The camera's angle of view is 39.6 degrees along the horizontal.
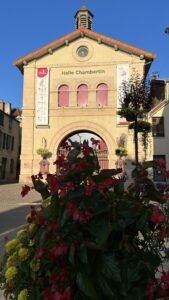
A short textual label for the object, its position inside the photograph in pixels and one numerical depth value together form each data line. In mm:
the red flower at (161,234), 1752
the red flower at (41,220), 1795
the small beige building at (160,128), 19100
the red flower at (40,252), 1671
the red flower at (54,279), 1623
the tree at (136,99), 6614
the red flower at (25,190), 1826
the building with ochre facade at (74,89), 19070
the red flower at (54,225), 1636
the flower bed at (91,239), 1597
